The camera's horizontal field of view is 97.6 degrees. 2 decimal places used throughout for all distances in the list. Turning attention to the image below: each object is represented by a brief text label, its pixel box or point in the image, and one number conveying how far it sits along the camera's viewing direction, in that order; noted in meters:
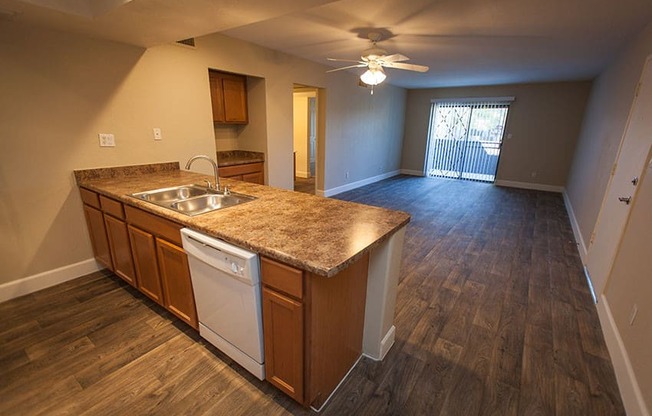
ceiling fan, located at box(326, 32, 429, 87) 3.03
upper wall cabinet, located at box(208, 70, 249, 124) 3.64
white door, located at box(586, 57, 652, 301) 2.13
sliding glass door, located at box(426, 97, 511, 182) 7.05
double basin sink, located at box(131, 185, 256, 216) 2.03
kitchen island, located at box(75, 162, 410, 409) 1.19
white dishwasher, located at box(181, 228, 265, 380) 1.30
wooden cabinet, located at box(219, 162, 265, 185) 3.57
